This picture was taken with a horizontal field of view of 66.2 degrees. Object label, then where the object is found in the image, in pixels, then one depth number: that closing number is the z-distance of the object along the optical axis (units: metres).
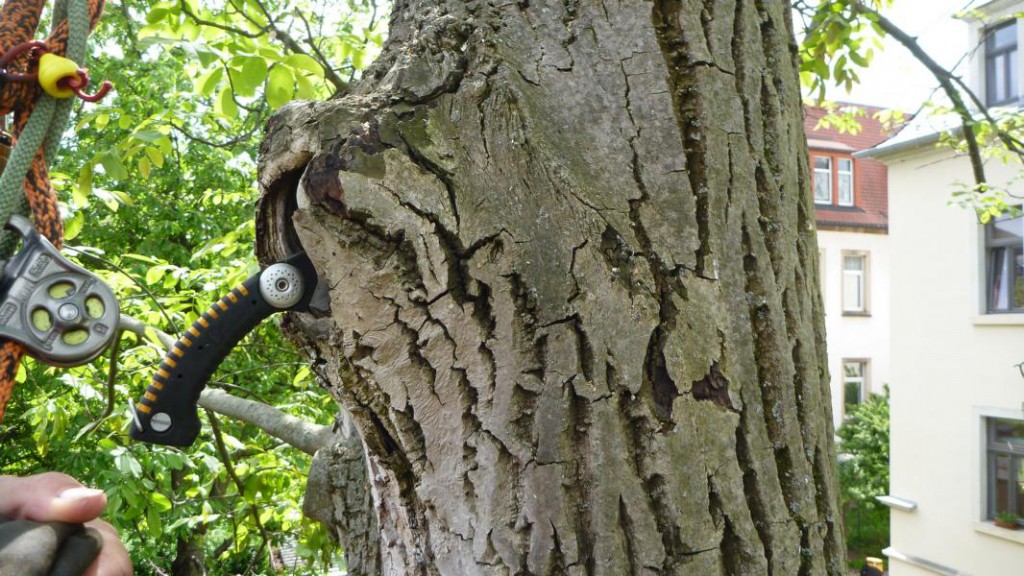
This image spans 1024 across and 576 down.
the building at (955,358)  12.73
